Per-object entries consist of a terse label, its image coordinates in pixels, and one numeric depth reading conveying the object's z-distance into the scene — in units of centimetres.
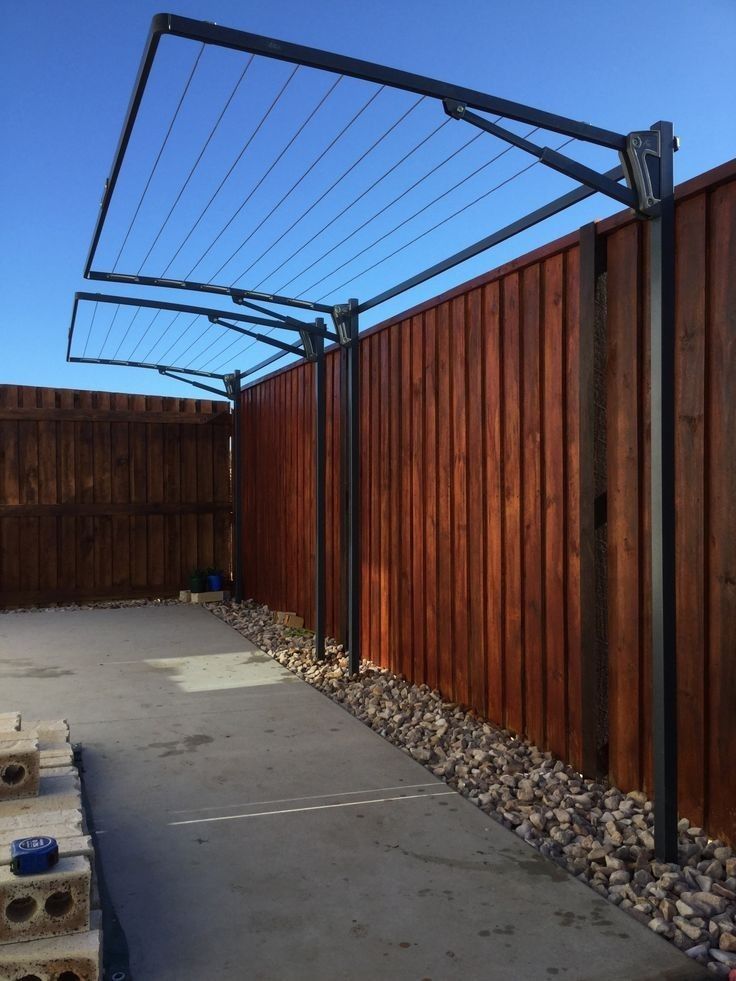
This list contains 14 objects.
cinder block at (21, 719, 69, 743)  323
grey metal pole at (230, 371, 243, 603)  936
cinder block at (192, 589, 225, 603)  924
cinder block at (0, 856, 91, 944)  181
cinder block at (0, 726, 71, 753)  308
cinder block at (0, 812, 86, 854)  212
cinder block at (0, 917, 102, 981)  174
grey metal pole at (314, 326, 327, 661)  591
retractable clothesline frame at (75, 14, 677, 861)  260
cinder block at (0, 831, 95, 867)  199
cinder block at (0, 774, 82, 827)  246
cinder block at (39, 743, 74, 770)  293
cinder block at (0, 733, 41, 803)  253
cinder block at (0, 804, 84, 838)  219
